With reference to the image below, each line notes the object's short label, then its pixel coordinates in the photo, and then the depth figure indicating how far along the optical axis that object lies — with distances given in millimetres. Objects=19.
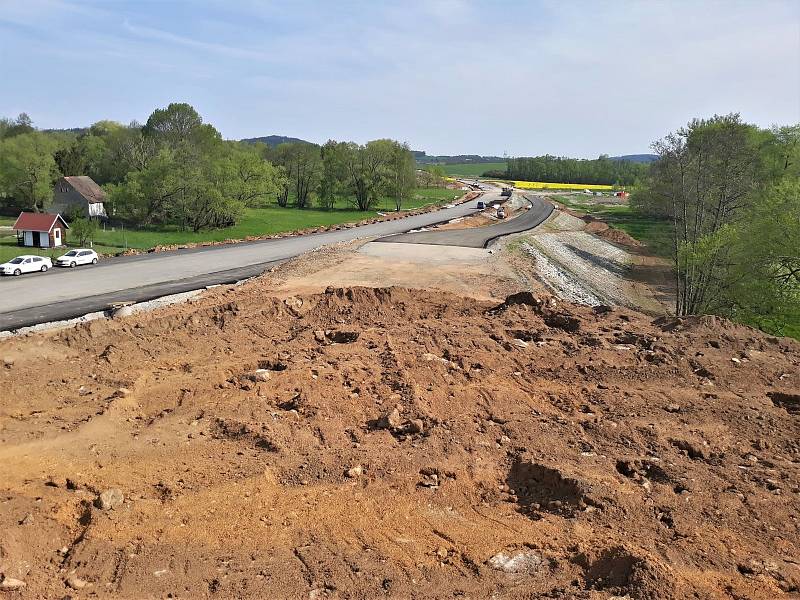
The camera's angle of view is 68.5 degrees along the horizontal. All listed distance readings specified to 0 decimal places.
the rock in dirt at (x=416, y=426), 13172
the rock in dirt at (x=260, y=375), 16219
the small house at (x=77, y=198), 65562
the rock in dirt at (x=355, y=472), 11242
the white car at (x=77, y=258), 37438
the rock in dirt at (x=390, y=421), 13356
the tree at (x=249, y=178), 62562
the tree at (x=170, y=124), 74500
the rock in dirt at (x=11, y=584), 7863
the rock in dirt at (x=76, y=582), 8086
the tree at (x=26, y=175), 67062
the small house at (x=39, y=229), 44594
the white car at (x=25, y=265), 33562
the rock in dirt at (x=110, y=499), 10008
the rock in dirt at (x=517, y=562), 8625
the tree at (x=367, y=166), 84250
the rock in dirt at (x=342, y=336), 20344
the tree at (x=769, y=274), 26453
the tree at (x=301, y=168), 86875
